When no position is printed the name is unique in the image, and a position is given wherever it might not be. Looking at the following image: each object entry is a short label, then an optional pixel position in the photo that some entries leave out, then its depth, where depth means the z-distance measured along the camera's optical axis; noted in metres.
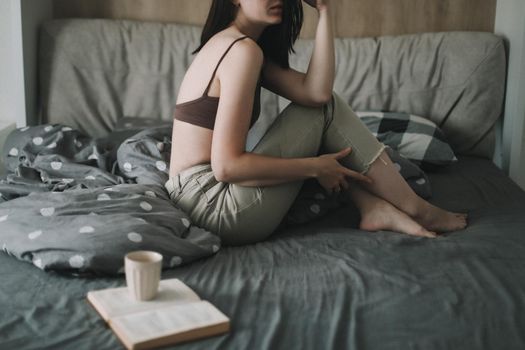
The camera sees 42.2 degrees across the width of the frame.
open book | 1.07
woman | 1.60
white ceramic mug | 1.16
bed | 1.17
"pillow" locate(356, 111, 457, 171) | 2.28
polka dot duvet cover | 1.40
